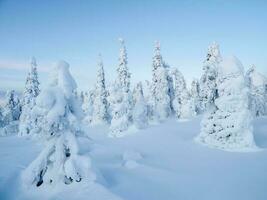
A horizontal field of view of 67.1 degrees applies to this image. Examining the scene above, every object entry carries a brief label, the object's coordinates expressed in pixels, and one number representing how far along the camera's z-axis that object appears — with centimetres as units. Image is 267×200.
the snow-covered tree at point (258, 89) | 3399
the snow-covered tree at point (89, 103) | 5424
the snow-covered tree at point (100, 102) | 4344
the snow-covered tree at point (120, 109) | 2849
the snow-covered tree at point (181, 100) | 4073
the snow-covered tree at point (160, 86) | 4025
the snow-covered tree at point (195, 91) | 5392
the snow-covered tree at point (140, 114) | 2954
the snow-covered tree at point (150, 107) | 3826
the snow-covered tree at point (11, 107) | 4854
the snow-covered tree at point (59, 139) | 933
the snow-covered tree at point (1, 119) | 5073
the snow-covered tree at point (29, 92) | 3561
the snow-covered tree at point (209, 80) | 1765
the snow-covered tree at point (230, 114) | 1587
